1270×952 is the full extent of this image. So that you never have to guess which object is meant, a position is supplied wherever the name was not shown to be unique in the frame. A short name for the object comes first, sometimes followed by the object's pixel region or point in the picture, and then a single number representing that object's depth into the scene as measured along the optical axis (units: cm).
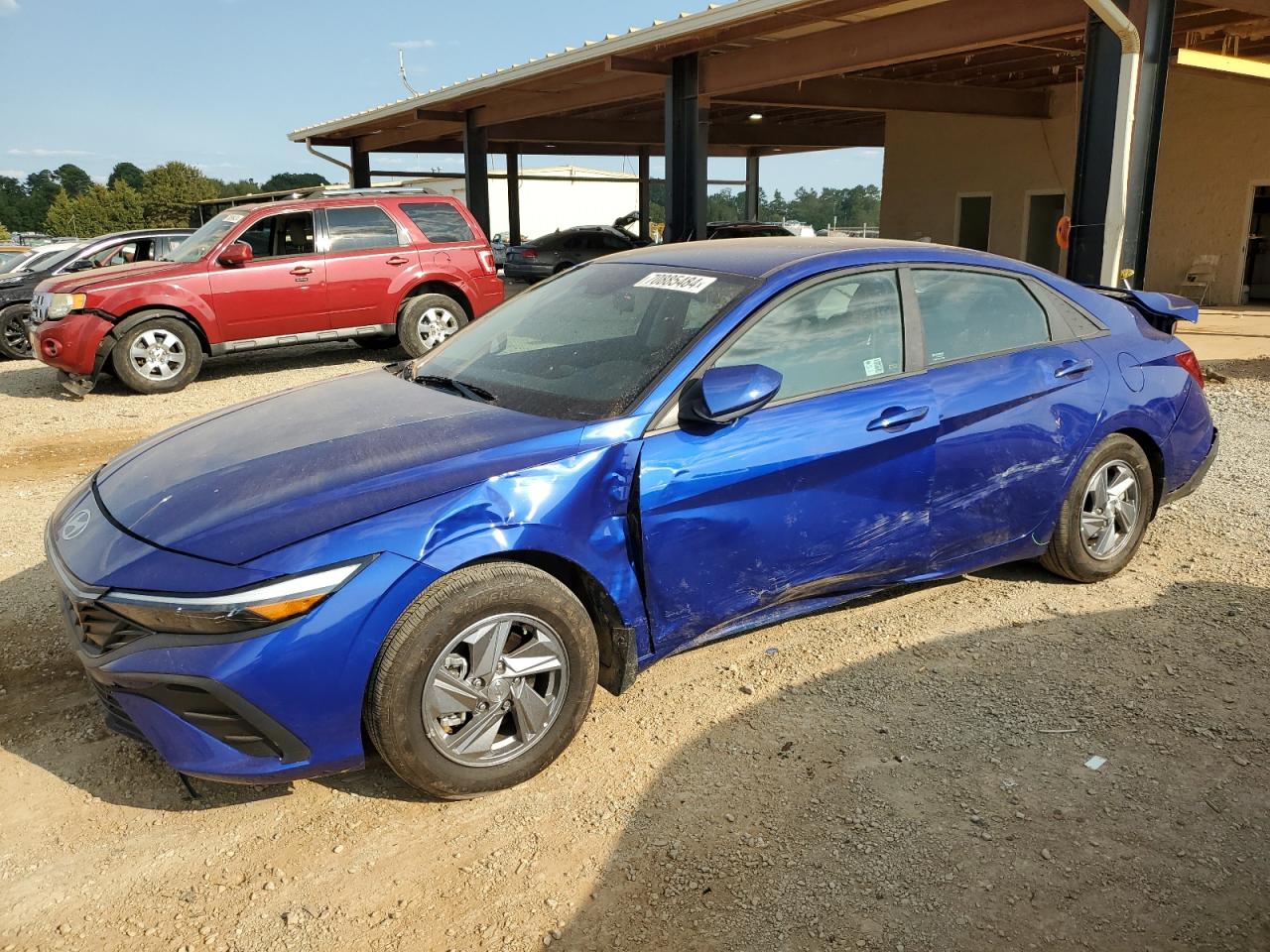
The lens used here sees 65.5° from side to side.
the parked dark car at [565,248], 2280
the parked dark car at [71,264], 1205
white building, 5325
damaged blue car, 267
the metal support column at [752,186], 3225
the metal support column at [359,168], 2544
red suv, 949
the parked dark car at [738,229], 2128
